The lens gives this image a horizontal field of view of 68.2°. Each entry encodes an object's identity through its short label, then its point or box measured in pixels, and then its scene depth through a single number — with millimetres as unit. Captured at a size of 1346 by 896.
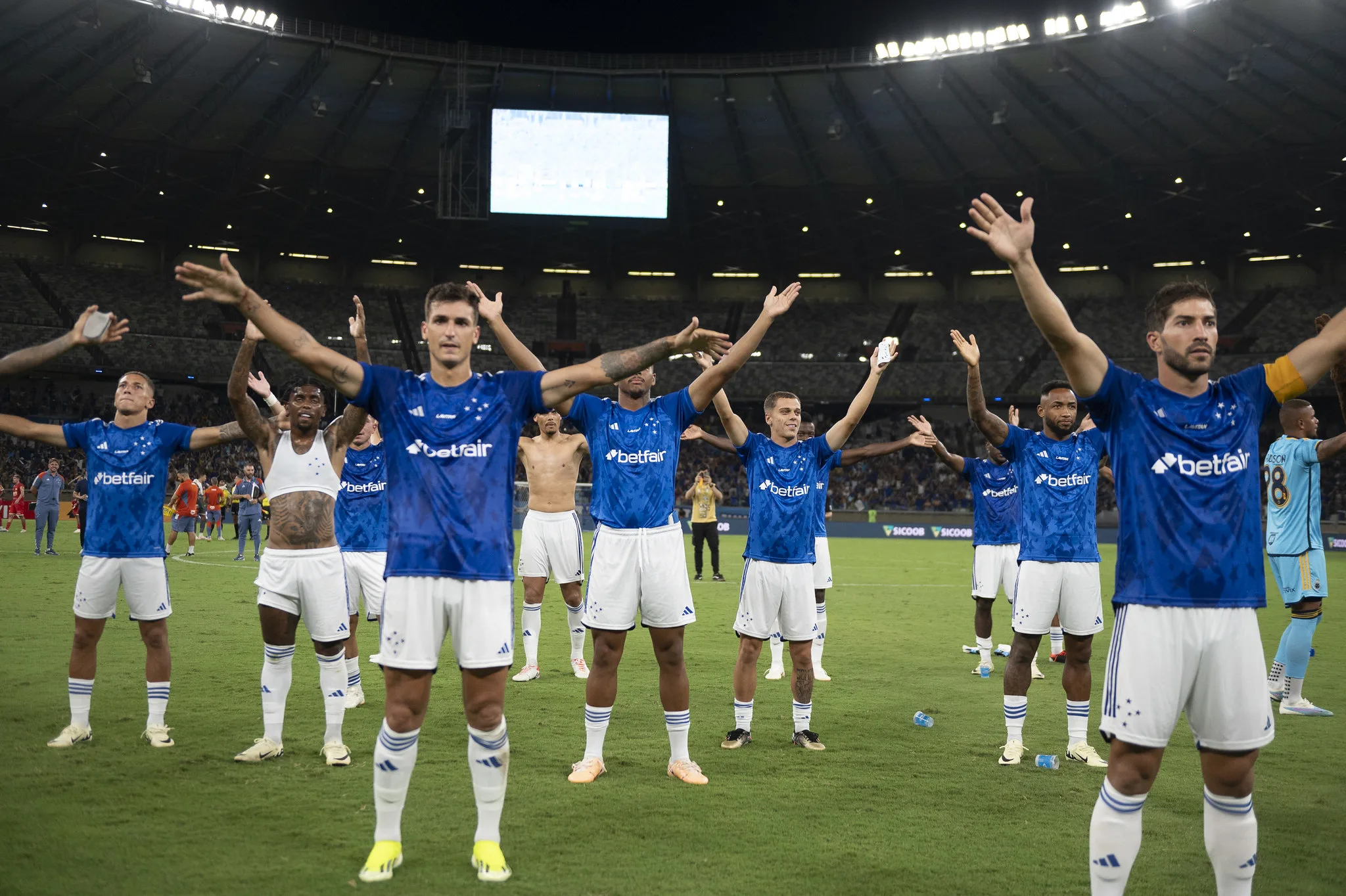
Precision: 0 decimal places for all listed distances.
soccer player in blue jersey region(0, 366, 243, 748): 7195
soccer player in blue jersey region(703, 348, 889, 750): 7797
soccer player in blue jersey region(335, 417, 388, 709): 8906
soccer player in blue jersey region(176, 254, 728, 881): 4828
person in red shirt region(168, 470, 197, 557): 23391
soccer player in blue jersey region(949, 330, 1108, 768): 7441
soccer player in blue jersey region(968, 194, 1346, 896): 4012
